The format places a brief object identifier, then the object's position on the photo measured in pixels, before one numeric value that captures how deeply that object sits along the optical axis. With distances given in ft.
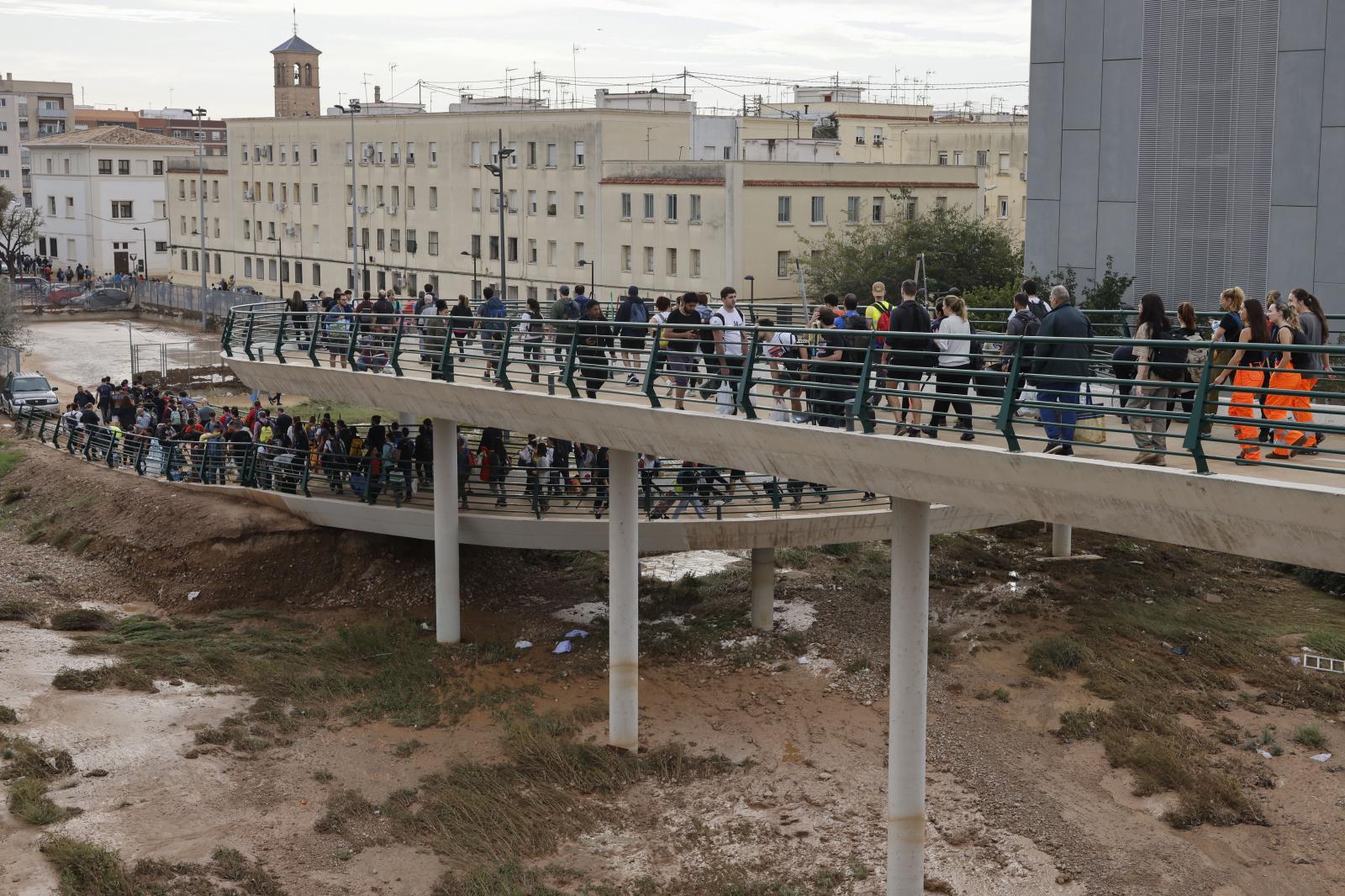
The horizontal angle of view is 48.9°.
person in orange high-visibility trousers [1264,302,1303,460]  39.83
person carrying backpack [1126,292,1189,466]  39.96
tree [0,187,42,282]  290.76
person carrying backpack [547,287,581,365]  63.31
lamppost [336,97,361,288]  212.89
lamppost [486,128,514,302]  157.40
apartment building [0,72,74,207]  384.68
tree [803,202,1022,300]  159.12
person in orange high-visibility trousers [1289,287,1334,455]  43.16
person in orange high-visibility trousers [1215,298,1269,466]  38.86
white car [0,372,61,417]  140.36
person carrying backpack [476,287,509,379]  63.57
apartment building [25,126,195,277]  307.37
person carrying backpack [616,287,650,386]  59.67
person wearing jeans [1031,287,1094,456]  40.58
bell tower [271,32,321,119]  300.20
